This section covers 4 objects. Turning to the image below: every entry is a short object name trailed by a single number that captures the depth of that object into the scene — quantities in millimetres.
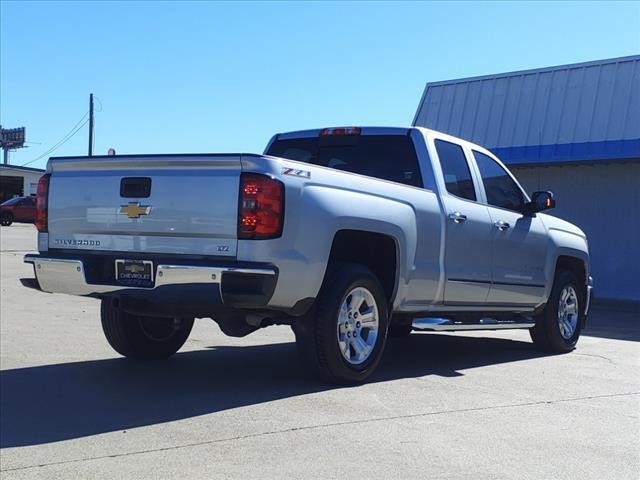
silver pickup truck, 5402
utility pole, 48519
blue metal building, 16000
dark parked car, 38625
